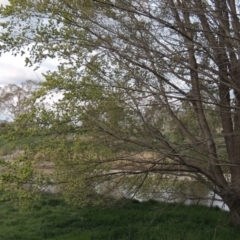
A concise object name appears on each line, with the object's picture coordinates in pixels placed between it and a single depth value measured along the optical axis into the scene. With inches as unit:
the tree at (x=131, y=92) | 237.3
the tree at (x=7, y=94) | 1131.9
